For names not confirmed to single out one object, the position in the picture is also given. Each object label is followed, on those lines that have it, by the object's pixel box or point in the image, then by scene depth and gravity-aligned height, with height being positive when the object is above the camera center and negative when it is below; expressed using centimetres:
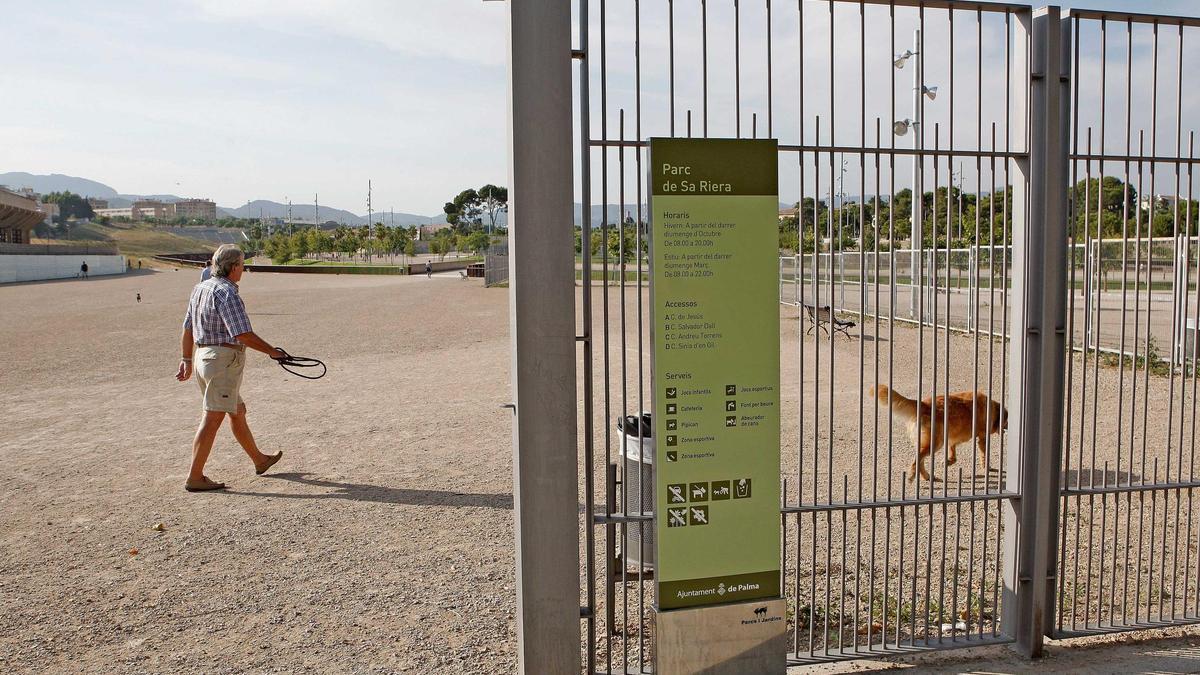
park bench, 1936 -92
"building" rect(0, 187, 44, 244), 8519 +641
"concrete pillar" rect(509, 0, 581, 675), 364 -21
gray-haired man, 752 -48
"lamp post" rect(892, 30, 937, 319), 408 +46
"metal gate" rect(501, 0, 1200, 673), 380 -36
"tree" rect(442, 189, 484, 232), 16762 +1282
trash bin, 509 -109
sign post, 383 -51
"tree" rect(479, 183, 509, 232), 16862 +1473
